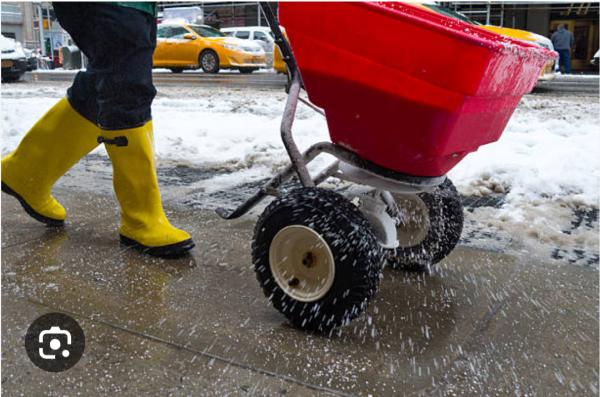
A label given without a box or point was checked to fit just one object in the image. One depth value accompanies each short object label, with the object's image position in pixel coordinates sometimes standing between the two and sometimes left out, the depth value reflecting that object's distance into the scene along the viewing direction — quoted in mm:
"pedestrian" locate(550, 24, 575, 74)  18438
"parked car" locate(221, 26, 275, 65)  22234
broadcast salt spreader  1616
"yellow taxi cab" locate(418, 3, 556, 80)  8859
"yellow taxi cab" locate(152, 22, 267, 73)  17844
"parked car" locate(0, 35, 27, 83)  15555
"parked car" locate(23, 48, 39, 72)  19406
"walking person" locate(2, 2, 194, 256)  2354
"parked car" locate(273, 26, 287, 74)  15523
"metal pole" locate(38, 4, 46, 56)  25859
